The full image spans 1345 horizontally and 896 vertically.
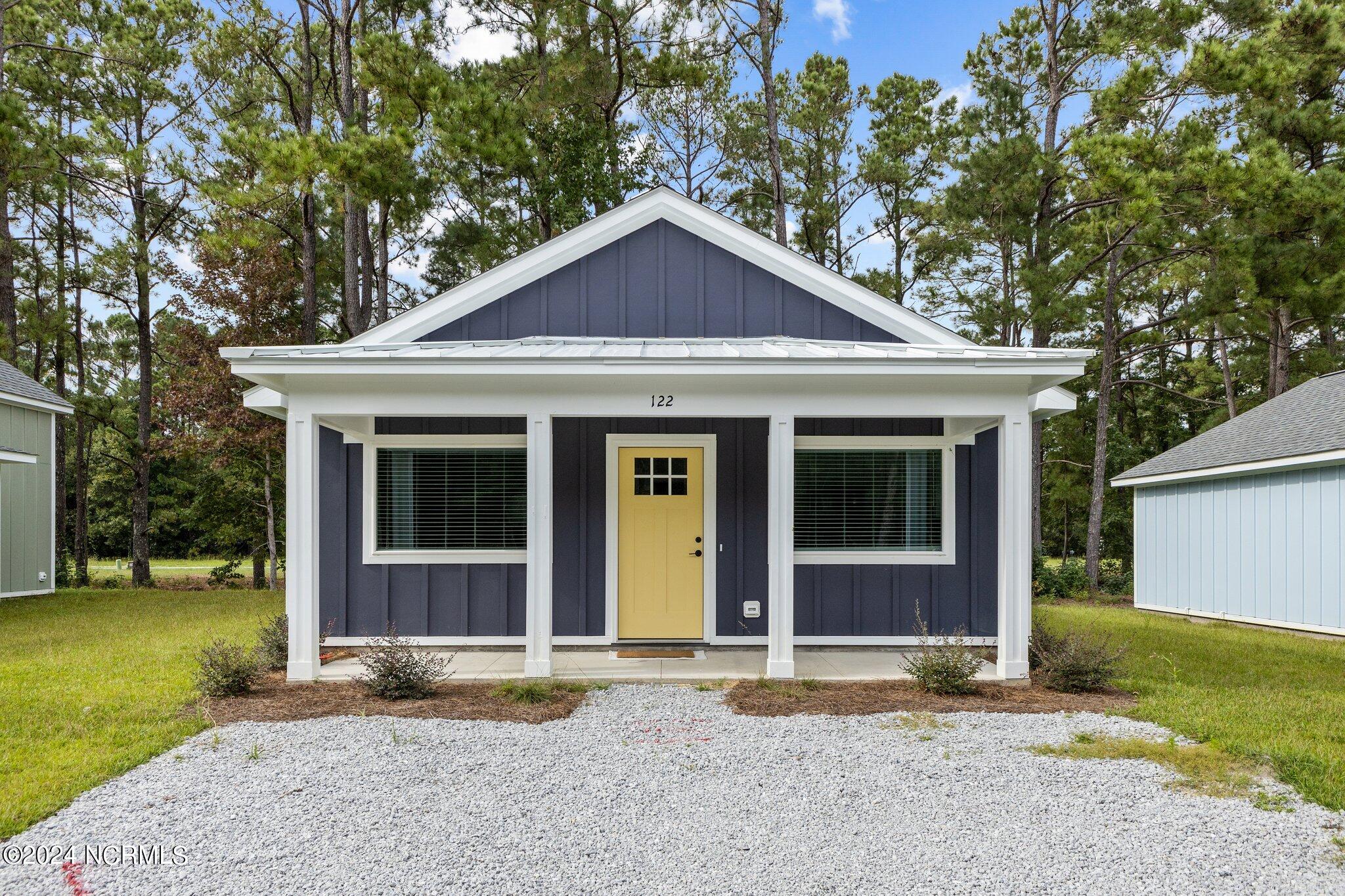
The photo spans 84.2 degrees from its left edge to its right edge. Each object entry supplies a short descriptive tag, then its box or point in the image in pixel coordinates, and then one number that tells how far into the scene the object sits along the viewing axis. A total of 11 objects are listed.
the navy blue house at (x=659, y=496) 7.22
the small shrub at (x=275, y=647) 6.42
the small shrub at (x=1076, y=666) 5.75
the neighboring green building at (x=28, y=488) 11.87
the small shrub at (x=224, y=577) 16.53
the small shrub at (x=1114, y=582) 14.88
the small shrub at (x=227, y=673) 5.55
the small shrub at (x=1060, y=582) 14.01
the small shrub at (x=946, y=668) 5.66
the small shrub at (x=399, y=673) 5.55
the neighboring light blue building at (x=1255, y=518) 8.66
